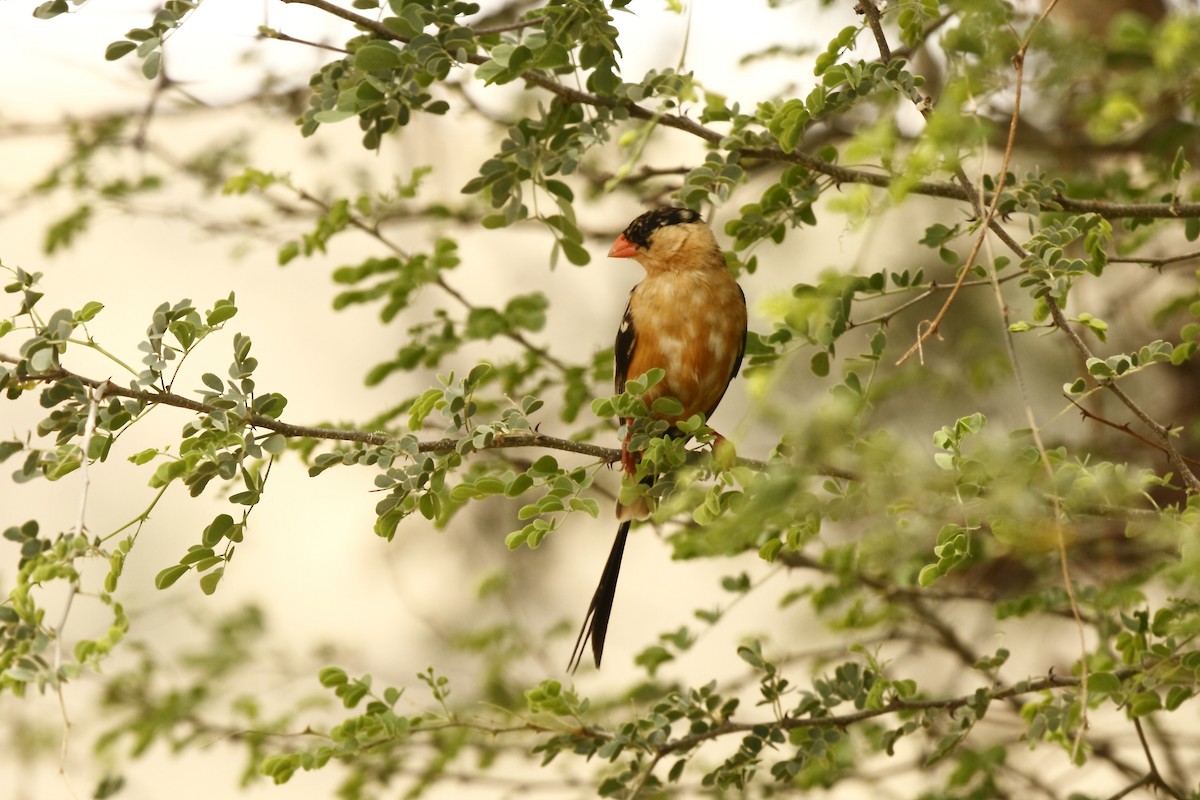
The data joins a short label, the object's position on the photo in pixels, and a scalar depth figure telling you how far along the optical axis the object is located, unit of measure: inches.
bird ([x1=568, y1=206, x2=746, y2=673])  226.5
